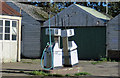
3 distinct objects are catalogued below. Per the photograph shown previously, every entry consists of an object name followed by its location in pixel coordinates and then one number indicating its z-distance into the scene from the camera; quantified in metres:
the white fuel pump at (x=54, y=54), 10.80
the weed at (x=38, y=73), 10.03
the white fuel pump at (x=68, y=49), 11.42
